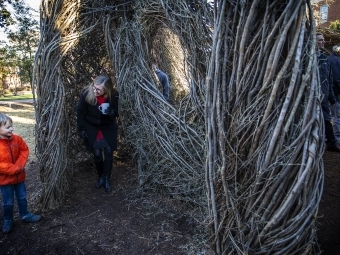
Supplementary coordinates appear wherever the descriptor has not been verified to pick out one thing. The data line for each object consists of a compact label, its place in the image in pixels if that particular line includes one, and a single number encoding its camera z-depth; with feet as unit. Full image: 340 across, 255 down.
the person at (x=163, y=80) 16.20
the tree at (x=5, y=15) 31.04
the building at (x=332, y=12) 58.43
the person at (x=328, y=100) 13.98
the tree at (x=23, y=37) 31.24
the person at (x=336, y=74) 15.53
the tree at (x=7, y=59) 41.57
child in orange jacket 9.55
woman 12.35
